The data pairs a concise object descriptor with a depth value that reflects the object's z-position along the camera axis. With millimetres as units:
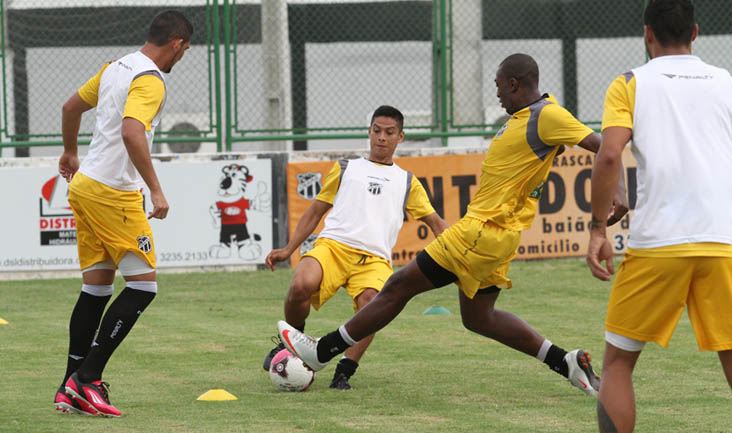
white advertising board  25828
